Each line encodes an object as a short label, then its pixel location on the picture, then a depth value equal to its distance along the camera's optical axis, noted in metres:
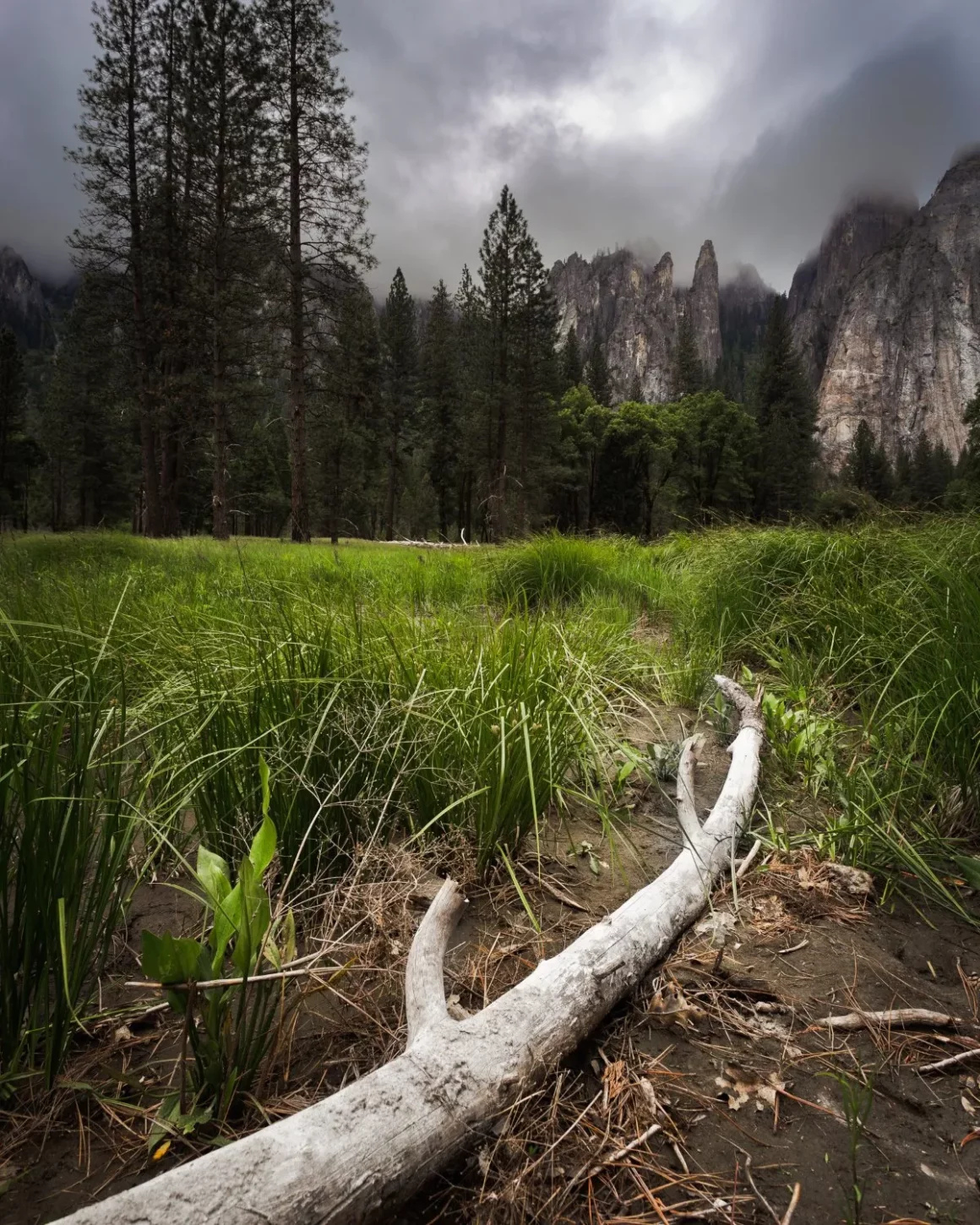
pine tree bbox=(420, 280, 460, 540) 37.19
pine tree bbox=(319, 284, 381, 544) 29.55
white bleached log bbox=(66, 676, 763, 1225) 0.71
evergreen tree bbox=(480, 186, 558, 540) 26.70
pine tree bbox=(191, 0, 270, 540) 15.39
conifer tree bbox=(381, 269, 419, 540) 37.03
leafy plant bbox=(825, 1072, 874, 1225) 0.89
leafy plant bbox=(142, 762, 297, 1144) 1.02
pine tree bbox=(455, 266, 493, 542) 28.34
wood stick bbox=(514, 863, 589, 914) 1.79
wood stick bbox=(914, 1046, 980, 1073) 1.17
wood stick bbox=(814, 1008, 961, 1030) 1.29
